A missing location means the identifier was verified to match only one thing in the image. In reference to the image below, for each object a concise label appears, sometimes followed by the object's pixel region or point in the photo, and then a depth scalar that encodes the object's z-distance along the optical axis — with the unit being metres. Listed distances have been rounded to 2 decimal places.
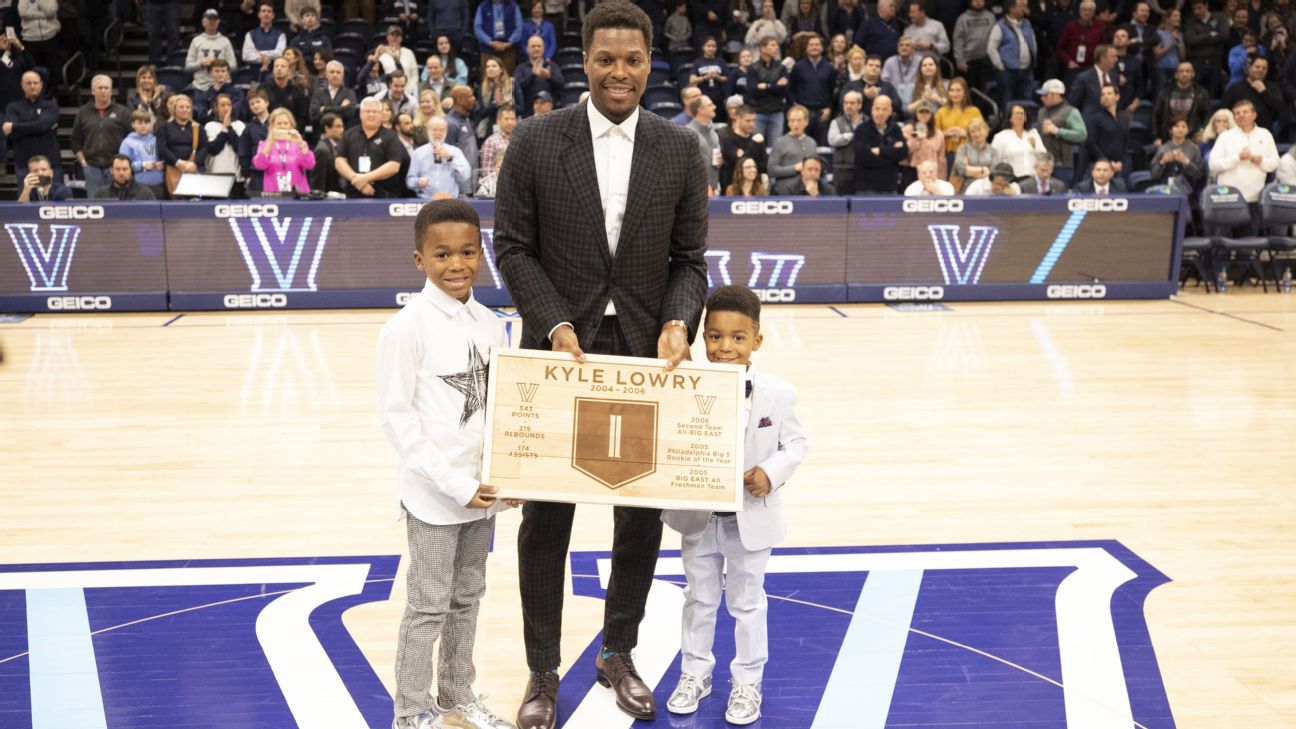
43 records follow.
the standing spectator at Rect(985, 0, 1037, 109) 15.94
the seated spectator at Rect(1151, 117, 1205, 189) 14.05
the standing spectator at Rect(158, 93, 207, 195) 12.98
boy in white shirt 3.52
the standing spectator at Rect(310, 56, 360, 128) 13.66
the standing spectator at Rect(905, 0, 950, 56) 16.03
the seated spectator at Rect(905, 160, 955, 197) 12.71
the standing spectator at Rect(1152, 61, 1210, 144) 15.43
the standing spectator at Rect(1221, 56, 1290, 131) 15.63
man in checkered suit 3.64
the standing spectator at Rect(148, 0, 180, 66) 16.28
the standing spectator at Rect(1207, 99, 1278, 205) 13.70
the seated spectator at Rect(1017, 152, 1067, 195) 13.23
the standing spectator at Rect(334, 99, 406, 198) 12.58
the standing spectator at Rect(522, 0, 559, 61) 15.70
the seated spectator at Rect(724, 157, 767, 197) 12.71
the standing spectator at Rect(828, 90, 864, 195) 13.77
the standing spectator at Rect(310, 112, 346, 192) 12.67
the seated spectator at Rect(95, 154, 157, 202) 12.12
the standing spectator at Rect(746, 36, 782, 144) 14.78
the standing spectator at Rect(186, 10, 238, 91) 14.68
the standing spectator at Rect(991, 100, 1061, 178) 13.62
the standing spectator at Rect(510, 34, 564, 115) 14.73
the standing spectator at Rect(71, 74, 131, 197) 13.13
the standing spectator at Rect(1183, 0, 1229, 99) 16.81
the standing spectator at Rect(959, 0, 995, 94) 16.08
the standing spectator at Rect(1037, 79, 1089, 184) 14.40
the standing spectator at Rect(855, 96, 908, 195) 13.29
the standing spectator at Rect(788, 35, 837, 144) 14.89
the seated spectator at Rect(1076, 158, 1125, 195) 13.06
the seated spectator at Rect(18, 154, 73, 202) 12.18
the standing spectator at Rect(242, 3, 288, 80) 15.29
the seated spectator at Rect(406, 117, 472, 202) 12.54
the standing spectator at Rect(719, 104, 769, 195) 13.28
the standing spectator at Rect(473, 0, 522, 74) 15.52
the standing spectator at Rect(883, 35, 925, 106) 15.18
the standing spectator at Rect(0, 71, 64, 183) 13.70
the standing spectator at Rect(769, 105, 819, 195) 13.19
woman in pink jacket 12.46
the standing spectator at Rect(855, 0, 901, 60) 15.93
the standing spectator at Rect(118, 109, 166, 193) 12.95
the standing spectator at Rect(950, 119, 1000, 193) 13.50
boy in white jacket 3.74
